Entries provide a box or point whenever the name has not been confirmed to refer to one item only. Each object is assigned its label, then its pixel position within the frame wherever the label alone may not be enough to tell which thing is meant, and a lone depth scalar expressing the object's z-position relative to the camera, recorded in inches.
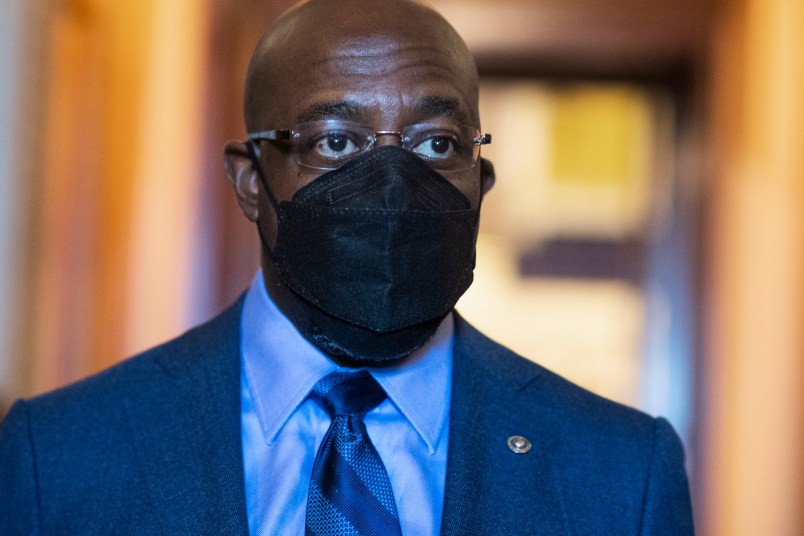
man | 64.2
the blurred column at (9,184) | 109.3
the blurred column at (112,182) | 118.6
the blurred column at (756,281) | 145.3
